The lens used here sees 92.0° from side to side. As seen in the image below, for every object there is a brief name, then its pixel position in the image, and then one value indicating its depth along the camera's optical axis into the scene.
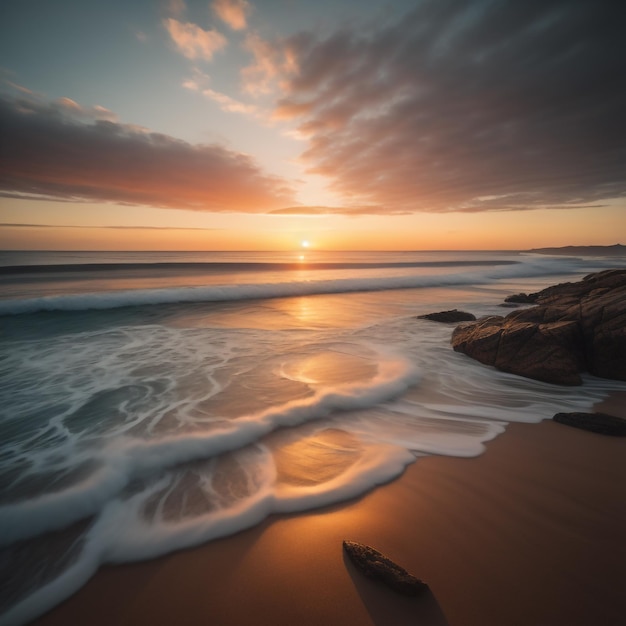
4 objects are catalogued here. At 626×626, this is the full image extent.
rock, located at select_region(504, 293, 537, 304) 14.93
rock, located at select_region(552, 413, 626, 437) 3.86
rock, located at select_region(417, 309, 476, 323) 11.32
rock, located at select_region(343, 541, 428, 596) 2.01
